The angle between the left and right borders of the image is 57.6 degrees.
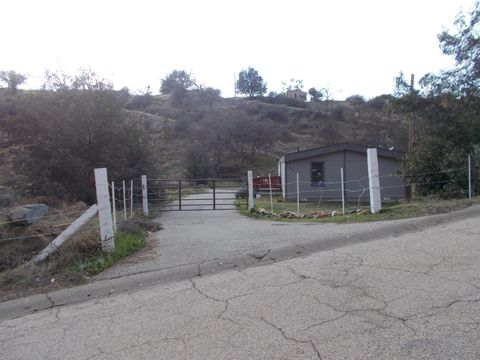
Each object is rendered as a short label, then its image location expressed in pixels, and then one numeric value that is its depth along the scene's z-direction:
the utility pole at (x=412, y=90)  19.36
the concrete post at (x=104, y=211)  7.55
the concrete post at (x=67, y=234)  7.35
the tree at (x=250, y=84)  118.12
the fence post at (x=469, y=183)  12.24
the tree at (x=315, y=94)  111.19
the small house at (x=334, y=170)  26.31
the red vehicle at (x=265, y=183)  33.28
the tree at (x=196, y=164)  49.00
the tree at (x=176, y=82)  88.84
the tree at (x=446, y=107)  16.89
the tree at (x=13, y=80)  63.72
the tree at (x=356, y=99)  98.71
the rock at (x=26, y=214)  10.62
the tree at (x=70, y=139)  21.56
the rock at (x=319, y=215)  11.80
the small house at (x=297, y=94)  113.88
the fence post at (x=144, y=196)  16.54
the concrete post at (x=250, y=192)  16.86
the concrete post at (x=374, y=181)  10.53
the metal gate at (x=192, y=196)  20.05
